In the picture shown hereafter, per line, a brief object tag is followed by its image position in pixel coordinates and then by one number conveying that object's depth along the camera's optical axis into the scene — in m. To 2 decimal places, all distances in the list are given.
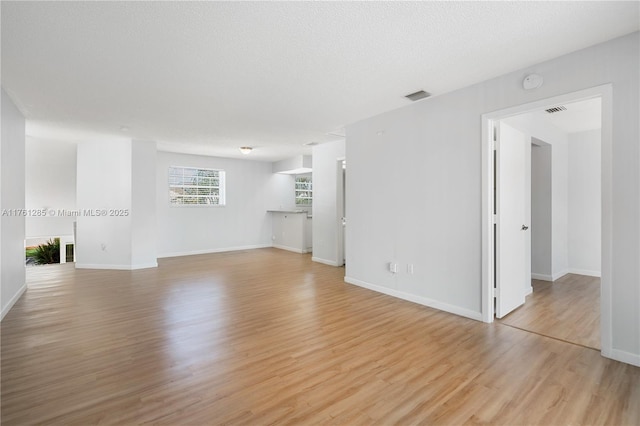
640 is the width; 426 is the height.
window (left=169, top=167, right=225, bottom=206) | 7.62
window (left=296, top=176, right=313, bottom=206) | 9.87
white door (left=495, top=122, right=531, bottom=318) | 3.15
